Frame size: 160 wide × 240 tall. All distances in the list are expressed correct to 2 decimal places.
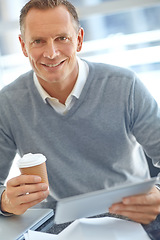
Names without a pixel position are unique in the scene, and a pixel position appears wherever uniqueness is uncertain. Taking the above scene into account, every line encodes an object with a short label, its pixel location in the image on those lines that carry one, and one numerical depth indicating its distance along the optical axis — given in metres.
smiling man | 1.50
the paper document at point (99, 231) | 0.93
